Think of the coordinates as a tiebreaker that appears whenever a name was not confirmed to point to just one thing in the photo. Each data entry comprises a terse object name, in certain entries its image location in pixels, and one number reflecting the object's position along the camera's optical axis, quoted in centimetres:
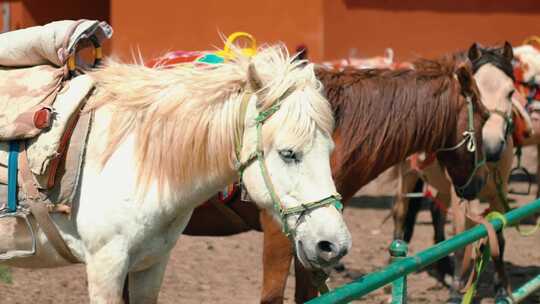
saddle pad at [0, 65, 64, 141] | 600
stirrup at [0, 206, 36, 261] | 602
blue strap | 602
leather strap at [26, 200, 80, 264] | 595
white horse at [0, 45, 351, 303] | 554
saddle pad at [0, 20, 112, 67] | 635
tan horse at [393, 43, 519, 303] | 1035
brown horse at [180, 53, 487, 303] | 830
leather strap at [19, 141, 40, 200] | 598
